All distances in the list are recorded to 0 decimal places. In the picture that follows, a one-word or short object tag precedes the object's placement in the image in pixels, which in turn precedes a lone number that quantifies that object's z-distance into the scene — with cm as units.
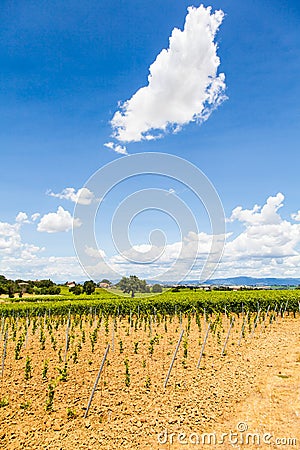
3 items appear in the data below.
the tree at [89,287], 4992
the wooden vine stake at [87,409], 721
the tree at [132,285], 4216
